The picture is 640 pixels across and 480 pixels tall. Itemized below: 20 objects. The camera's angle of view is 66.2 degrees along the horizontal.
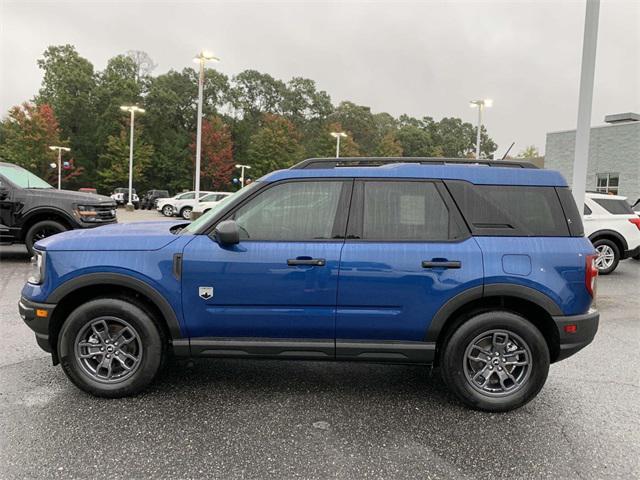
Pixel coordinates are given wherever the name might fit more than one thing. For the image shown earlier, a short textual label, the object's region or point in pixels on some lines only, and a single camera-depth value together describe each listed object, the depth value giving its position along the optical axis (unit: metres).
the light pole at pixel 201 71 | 19.41
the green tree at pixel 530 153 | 78.94
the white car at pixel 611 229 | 10.31
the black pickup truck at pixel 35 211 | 9.45
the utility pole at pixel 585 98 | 6.65
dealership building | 27.77
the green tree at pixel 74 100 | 58.81
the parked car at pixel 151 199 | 43.56
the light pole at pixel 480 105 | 26.02
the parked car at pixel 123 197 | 45.22
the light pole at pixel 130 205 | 35.00
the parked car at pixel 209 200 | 27.41
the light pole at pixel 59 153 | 48.39
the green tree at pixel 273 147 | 59.88
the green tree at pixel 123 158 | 54.62
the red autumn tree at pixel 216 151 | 59.44
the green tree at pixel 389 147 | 68.56
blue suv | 3.56
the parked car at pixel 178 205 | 30.78
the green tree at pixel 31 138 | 50.56
